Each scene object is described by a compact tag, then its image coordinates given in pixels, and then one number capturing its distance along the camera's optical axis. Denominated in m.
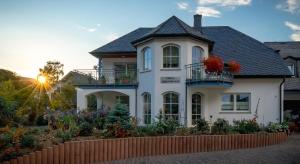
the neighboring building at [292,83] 17.18
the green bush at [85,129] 9.96
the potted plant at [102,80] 15.59
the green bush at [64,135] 8.29
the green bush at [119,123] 9.20
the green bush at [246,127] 10.96
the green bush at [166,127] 9.87
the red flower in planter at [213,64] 13.06
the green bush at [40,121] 20.06
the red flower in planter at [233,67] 14.11
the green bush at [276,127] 11.74
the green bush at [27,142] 7.64
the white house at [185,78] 13.97
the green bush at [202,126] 10.66
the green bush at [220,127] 10.65
